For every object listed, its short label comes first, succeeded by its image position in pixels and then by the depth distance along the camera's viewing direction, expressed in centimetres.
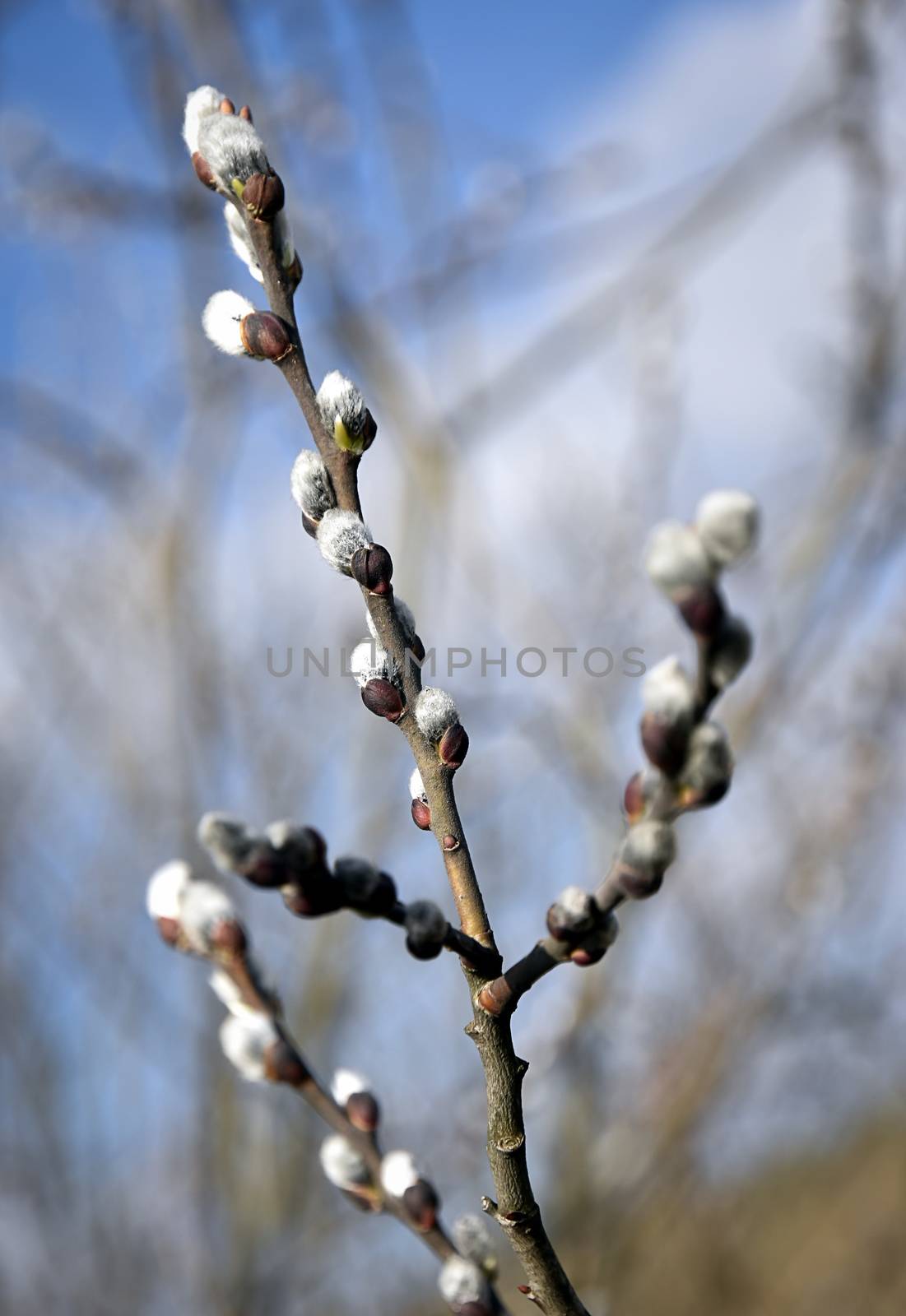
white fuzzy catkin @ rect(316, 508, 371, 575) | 69
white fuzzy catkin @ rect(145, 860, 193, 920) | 73
